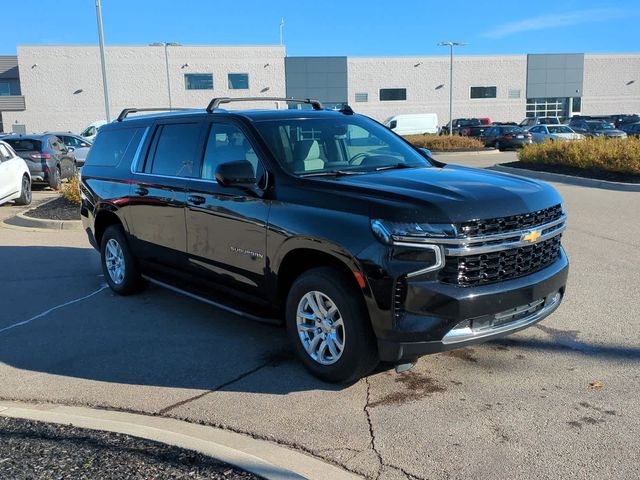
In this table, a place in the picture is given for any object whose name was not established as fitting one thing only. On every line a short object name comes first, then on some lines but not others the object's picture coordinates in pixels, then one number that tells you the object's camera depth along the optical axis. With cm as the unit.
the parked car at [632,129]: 3423
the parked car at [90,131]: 3943
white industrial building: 5331
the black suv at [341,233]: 366
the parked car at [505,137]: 3294
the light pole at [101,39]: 1986
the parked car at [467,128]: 4166
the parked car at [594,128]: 3556
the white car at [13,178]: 1311
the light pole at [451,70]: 4606
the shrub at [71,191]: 1241
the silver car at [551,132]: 3278
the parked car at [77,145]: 2222
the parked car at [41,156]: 1664
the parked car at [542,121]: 4534
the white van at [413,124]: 4541
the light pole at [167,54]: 5288
